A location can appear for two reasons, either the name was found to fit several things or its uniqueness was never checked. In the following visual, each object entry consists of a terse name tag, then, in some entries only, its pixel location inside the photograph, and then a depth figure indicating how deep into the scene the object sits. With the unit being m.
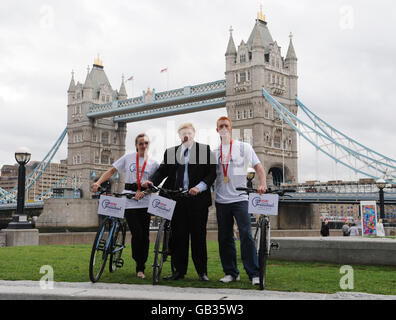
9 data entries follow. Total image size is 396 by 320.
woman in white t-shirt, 4.91
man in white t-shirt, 4.61
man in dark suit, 4.70
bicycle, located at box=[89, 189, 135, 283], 4.41
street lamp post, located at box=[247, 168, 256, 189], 13.98
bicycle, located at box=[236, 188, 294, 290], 4.16
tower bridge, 39.25
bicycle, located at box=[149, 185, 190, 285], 4.44
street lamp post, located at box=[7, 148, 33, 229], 10.91
